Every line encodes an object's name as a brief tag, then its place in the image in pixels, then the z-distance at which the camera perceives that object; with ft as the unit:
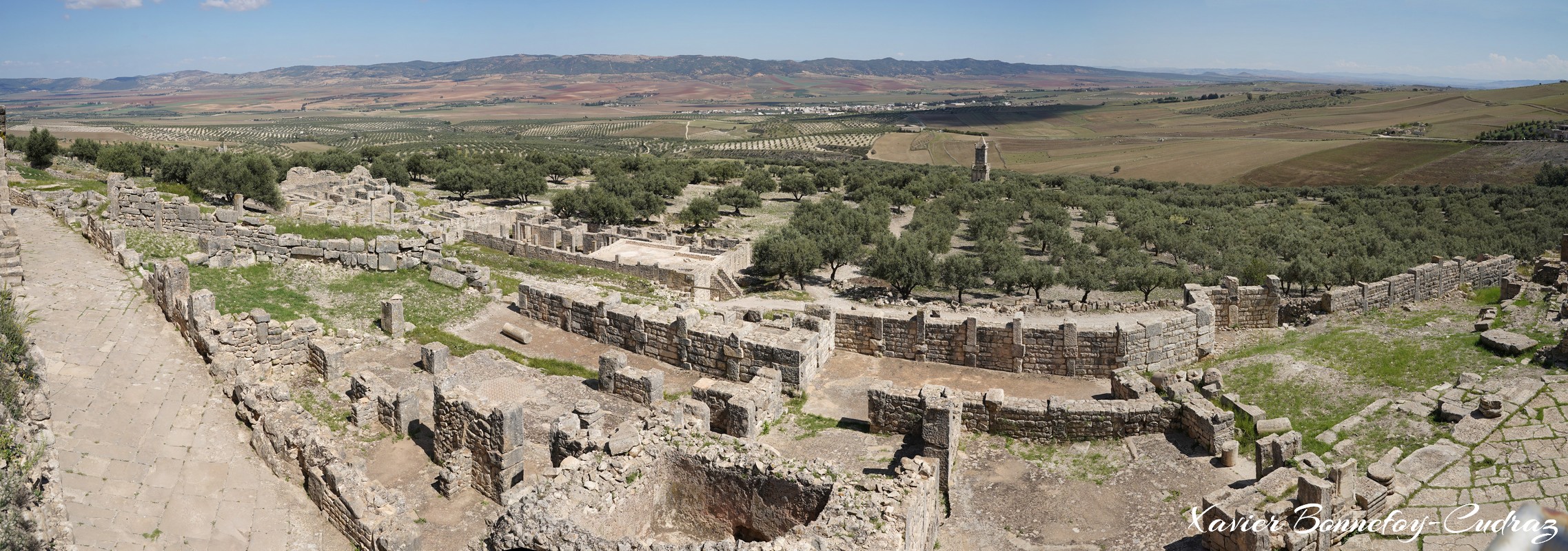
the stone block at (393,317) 63.62
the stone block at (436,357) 55.88
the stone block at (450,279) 78.12
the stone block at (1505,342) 49.19
